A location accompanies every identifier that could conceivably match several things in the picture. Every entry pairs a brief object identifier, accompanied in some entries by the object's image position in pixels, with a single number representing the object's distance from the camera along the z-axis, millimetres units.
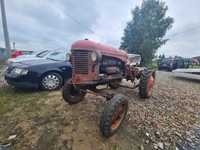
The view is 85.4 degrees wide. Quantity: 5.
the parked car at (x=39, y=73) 3088
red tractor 1710
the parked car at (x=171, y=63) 9337
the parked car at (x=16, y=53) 7378
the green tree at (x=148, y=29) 12105
